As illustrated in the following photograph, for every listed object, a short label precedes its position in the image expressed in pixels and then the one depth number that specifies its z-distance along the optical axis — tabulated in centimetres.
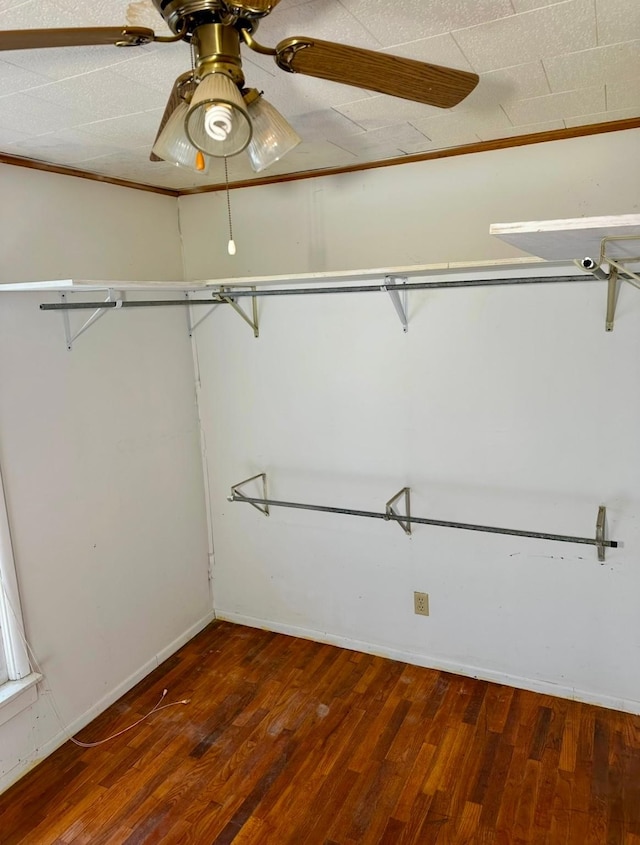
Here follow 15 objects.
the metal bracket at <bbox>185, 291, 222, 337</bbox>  313
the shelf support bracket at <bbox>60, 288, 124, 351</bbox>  247
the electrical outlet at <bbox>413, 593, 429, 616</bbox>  286
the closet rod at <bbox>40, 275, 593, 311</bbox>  235
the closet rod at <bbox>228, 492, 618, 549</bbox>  231
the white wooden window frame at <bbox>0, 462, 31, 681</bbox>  226
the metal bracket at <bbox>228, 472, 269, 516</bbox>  310
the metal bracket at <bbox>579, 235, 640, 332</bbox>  158
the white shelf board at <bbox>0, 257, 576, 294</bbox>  201
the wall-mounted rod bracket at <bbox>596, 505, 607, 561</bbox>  231
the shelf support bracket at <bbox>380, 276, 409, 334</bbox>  249
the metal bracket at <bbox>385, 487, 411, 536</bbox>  259
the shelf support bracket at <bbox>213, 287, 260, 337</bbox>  289
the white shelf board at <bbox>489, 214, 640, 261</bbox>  131
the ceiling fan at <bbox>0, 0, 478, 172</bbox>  95
